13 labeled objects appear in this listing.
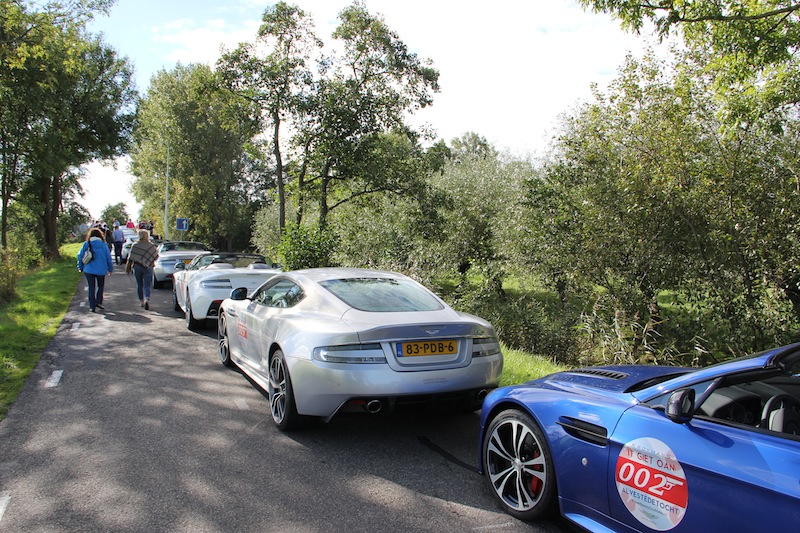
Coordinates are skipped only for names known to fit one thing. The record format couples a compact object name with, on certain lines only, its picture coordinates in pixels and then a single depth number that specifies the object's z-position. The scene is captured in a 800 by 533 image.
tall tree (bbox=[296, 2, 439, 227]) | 15.48
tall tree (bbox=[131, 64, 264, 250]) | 40.12
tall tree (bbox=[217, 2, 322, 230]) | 15.68
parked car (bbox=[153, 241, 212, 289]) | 16.44
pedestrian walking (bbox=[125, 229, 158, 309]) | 11.91
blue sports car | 2.17
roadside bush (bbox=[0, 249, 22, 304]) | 11.95
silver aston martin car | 4.07
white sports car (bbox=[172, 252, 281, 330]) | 9.25
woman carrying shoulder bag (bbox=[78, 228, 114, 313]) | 11.22
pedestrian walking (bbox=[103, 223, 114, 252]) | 27.85
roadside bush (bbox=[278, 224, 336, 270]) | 13.27
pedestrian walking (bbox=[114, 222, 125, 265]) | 25.34
